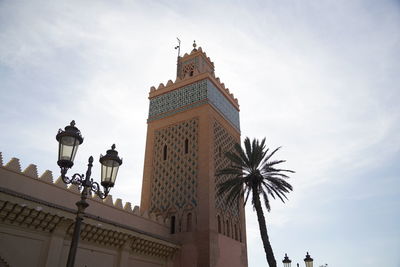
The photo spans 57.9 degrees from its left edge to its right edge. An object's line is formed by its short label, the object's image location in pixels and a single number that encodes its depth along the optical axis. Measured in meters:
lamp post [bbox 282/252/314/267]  12.57
